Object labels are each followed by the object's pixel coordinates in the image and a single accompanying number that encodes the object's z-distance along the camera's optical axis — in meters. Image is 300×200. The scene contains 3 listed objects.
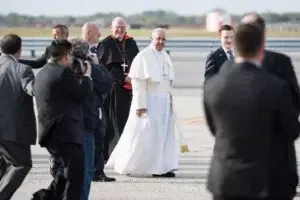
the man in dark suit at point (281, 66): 8.55
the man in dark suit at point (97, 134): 11.49
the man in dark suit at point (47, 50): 11.55
